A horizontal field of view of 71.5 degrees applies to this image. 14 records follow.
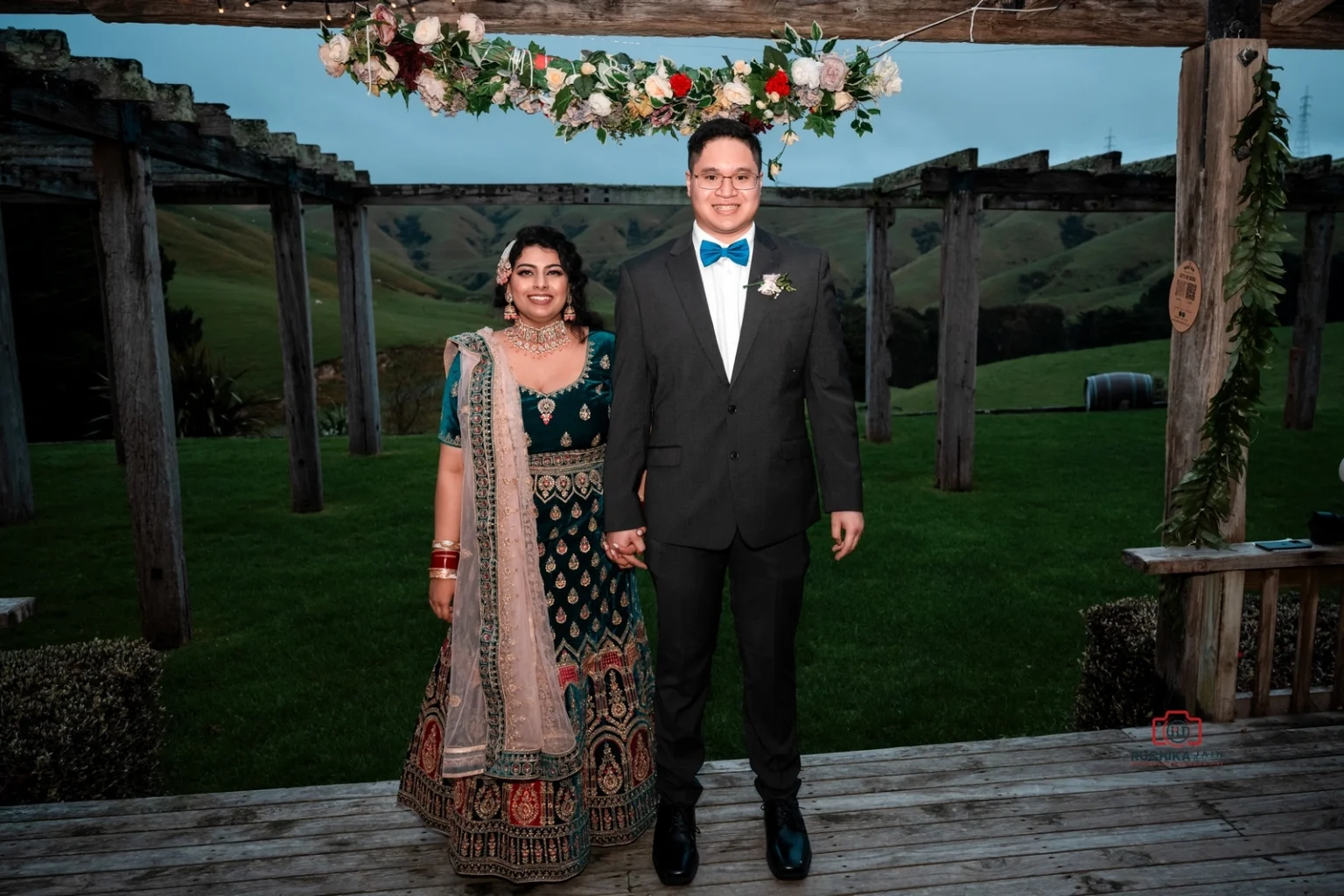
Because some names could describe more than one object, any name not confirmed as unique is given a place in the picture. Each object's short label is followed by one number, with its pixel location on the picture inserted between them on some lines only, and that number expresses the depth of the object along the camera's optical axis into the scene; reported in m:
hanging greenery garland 3.70
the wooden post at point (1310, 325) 13.78
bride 2.95
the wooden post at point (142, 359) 5.68
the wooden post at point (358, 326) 12.34
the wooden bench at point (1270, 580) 3.76
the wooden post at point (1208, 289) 3.82
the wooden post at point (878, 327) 13.74
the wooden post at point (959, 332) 10.35
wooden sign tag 3.93
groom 2.83
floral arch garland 3.13
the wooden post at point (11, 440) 9.19
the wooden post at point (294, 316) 9.56
